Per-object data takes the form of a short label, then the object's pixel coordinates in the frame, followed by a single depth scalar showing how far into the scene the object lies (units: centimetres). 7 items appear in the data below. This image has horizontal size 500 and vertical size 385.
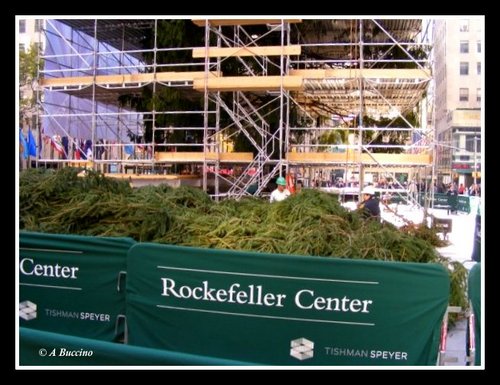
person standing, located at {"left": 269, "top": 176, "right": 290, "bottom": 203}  1015
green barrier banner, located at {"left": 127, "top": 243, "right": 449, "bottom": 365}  450
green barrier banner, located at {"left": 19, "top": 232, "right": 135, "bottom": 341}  527
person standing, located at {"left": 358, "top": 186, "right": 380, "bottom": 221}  873
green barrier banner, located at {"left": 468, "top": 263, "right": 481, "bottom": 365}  434
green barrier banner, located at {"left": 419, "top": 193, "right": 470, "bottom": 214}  2481
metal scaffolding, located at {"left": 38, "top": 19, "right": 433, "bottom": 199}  1517
